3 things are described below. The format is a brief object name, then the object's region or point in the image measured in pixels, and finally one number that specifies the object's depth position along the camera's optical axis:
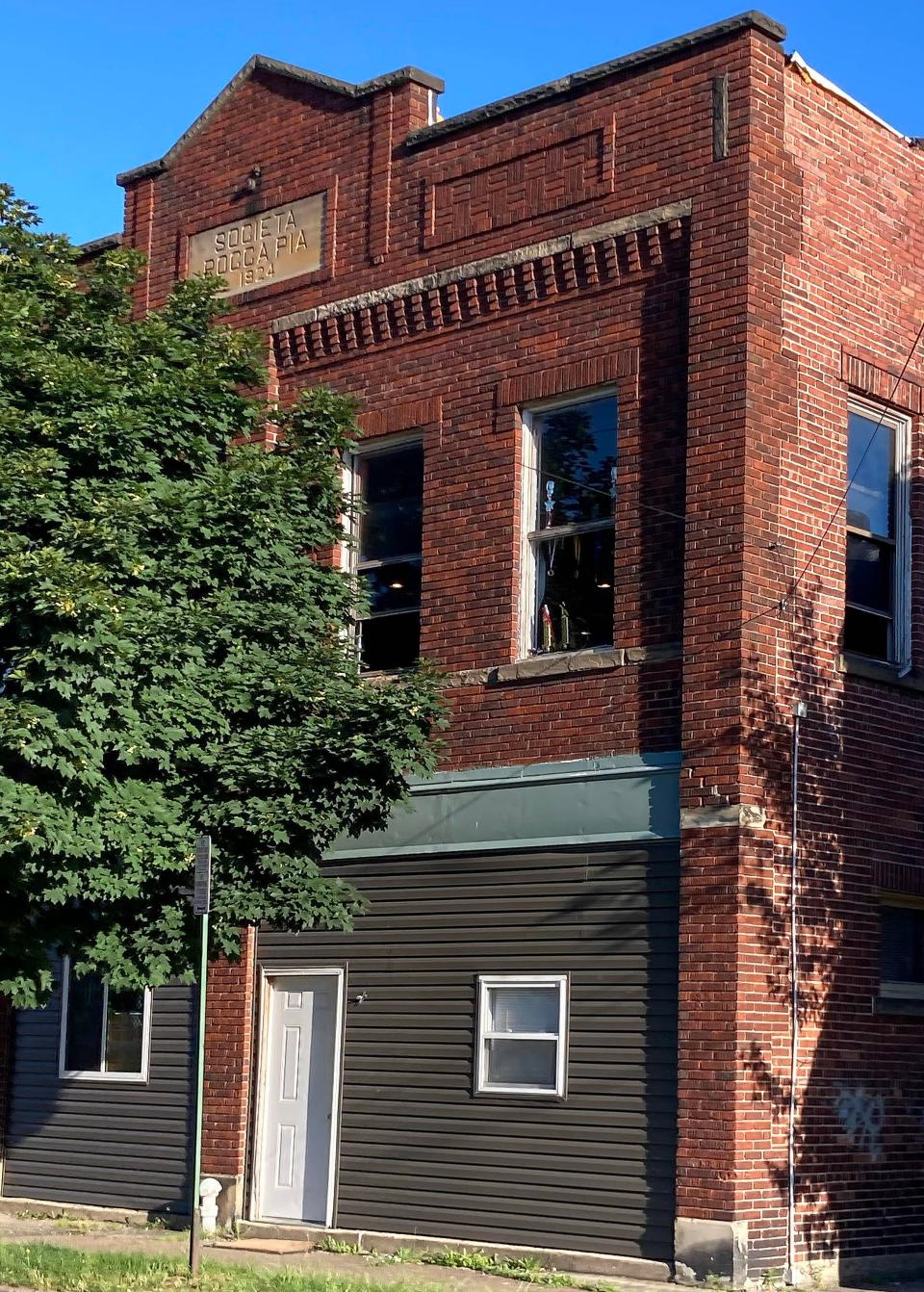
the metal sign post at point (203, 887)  12.42
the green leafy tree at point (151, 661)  12.37
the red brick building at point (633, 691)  13.70
